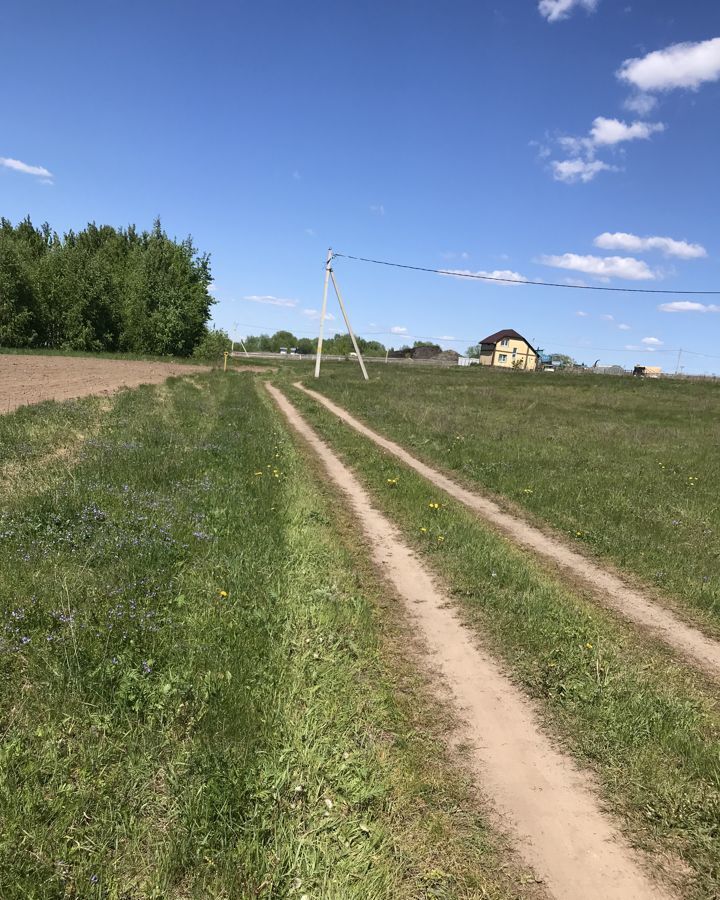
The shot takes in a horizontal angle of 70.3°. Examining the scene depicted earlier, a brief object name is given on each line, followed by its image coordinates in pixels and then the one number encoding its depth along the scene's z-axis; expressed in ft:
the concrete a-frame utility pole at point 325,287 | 136.77
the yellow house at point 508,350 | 406.21
